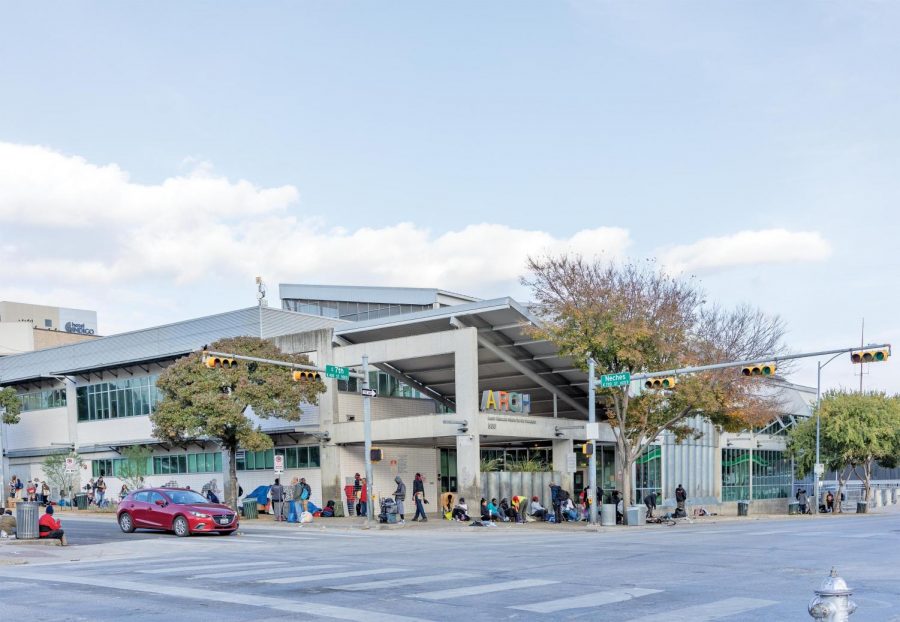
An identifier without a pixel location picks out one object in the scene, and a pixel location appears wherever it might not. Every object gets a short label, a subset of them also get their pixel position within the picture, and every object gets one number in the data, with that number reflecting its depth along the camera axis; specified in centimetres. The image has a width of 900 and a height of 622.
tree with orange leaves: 3734
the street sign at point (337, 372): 3335
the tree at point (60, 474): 5328
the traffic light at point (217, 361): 2984
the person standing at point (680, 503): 4200
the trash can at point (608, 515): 3522
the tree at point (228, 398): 4009
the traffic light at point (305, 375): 3200
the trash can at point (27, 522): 2500
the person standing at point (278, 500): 3828
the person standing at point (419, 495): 3678
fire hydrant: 623
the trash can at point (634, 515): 3600
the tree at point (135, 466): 4891
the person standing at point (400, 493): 3612
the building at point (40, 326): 7856
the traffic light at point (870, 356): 2573
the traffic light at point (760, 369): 2811
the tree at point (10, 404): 5728
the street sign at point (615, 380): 3359
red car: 2852
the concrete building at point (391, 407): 4050
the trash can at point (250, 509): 4028
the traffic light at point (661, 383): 3116
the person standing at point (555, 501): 3834
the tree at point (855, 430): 5881
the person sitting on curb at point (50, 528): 2505
